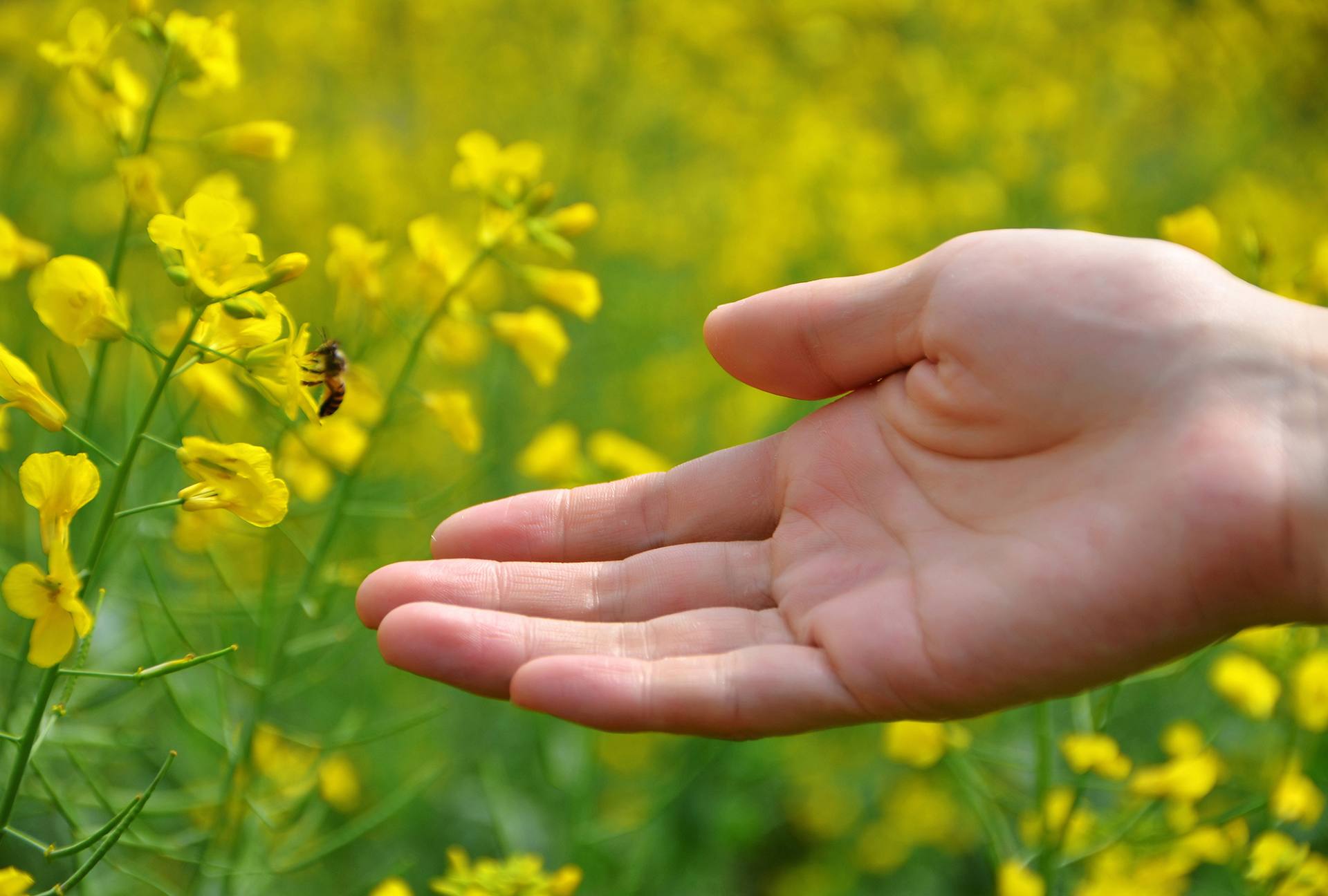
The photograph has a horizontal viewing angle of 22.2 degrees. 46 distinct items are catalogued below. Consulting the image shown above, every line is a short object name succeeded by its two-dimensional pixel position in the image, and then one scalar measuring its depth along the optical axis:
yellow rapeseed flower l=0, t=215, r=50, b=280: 0.66
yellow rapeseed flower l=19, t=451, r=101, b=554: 0.58
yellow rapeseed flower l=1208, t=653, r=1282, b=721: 0.71
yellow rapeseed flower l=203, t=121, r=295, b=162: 0.67
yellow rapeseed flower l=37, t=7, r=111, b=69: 0.64
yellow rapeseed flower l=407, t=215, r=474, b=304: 0.67
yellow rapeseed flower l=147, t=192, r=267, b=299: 0.59
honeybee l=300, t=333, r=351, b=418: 0.66
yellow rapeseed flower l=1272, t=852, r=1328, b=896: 0.66
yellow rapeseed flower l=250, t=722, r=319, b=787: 0.72
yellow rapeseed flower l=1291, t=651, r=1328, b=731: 0.68
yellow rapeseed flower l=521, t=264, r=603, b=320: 0.69
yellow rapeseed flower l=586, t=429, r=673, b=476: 0.73
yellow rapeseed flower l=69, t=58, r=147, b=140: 0.65
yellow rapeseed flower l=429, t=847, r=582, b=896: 0.63
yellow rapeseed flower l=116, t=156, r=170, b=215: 0.64
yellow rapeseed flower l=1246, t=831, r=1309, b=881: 0.66
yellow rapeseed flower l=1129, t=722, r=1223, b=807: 0.67
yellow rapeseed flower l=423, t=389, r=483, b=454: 0.68
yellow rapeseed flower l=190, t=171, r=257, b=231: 0.66
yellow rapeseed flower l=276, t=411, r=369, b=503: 0.68
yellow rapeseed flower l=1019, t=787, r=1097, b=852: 0.66
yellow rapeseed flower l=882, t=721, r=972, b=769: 0.69
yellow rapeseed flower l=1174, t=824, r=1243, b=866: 0.69
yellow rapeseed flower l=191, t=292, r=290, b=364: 0.59
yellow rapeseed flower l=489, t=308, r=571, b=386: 0.70
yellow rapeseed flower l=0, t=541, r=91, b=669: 0.58
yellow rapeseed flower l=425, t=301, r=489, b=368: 0.67
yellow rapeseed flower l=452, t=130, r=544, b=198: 0.67
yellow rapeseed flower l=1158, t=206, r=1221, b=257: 0.69
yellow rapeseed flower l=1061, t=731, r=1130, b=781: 0.66
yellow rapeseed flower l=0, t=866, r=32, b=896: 0.58
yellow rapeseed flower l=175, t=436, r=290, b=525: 0.59
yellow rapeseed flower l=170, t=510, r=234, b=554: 0.67
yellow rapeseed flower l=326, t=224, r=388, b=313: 0.67
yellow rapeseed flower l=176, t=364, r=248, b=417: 0.67
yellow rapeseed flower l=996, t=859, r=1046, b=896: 0.67
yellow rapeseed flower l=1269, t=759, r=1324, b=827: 0.67
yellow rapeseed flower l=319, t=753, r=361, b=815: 0.73
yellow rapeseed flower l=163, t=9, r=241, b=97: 0.65
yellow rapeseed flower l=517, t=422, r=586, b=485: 0.72
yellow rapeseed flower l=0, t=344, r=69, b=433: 0.59
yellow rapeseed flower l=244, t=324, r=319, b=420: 0.60
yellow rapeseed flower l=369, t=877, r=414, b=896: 0.64
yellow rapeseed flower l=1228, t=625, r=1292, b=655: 0.71
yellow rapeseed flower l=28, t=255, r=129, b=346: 0.59
